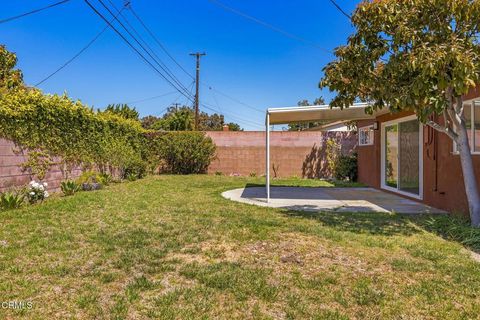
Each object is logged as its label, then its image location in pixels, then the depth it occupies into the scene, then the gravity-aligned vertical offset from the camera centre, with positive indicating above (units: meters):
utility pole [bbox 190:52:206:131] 26.19 +6.30
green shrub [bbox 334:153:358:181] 15.40 -0.27
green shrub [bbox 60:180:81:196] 9.28 -0.66
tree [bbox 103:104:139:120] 17.47 +2.68
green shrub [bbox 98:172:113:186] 11.62 -0.54
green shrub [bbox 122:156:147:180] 14.11 -0.26
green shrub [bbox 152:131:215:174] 17.14 +0.57
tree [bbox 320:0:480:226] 5.02 +1.54
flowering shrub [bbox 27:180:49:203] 7.80 -0.65
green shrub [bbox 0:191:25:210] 6.98 -0.76
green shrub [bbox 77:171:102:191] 10.48 -0.57
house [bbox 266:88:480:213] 7.18 +0.23
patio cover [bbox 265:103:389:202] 9.14 +1.35
